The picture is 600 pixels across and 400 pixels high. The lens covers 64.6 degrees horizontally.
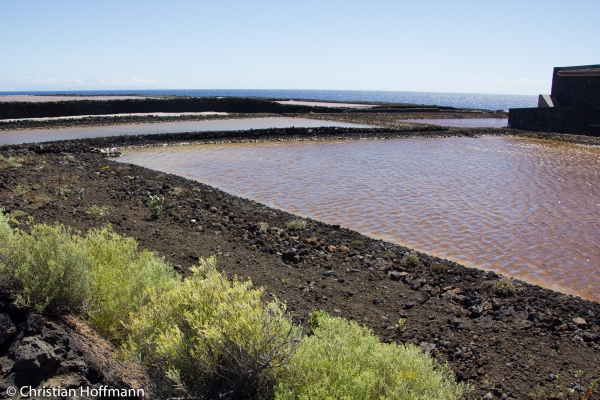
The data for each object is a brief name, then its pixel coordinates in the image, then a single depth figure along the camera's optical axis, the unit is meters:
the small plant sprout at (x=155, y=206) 9.55
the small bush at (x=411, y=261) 7.38
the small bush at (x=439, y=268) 7.15
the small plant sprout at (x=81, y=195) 10.17
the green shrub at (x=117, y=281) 4.23
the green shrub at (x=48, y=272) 4.04
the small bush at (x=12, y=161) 13.99
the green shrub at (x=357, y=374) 2.94
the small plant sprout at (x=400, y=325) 5.19
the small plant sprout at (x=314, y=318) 4.80
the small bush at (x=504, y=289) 6.25
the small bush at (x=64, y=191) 10.55
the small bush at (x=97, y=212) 8.91
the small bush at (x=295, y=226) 9.11
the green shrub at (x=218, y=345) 3.19
